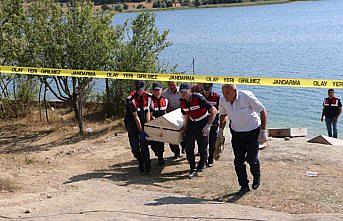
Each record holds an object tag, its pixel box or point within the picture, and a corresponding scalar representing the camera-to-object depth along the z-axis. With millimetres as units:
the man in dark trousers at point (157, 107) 16526
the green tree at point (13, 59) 24756
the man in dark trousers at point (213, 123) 16325
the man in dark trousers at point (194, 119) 14872
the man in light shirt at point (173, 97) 18180
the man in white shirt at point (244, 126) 12559
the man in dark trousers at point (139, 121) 15706
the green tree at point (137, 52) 27163
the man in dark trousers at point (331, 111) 24514
